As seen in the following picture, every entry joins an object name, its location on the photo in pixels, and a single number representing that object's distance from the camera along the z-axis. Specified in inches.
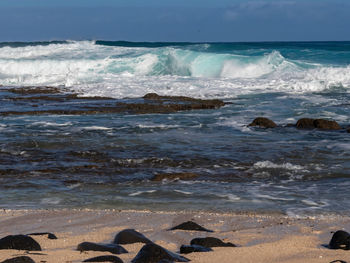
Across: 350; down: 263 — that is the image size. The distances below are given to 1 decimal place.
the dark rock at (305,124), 899.4
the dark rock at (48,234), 354.9
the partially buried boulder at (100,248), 318.8
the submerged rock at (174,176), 571.9
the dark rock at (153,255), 290.5
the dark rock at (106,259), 293.7
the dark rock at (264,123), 910.7
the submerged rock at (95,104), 1125.0
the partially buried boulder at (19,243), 316.2
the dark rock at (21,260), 280.4
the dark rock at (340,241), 326.2
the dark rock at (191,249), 315.6
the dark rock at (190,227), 382.2
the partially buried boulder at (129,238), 341.8
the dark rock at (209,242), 329.1
